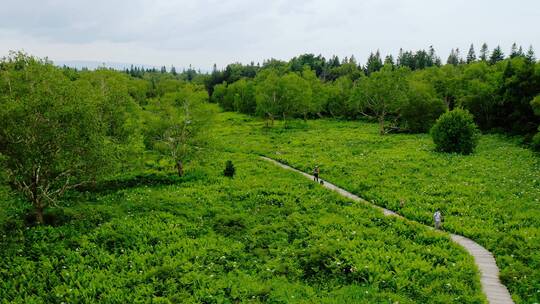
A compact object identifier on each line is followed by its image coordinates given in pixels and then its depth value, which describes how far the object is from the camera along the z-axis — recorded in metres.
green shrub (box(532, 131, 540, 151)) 42.28
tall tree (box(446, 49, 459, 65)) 185.88
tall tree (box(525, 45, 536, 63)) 100.72
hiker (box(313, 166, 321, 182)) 35.84
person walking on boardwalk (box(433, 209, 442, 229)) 24.27
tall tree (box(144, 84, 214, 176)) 36.69
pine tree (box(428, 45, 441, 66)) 164.06
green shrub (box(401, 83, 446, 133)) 65.88
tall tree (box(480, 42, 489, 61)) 162.12
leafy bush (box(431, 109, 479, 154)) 45.66
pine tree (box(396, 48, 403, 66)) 168.10
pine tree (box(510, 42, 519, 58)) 133.25
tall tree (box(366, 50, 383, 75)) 153.88
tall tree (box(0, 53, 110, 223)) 21.64
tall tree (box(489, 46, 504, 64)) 130.00
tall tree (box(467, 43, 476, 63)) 160.31
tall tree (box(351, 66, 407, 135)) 63.84
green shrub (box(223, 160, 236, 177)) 37.59
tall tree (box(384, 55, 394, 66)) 150.98
